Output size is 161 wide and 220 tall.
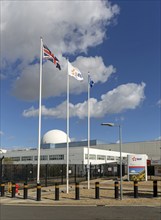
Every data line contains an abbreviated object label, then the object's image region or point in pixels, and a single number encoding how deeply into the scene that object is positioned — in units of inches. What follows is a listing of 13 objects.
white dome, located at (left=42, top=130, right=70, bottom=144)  2625.8
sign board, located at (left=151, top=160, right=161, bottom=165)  1371.9
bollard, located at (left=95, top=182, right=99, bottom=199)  514.1
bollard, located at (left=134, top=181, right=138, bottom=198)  525.9
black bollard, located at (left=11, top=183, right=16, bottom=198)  549.3
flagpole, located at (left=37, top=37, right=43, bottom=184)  553.7
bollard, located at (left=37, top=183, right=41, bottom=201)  502.7
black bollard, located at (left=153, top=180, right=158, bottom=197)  532.7
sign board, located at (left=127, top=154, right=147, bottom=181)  1102.1
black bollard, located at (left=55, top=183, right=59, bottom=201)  508.8
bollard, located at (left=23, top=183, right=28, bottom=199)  527.8
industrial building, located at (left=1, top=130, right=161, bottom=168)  2279.2
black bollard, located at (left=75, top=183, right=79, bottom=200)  505.5
